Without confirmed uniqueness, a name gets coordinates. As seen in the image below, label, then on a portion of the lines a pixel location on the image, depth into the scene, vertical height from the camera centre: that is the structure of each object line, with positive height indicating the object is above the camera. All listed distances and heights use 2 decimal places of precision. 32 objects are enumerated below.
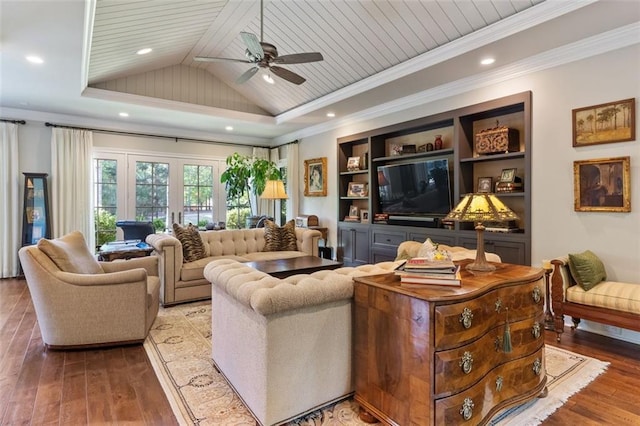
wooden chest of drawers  1.58 -0.70
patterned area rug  1.98 -1.17
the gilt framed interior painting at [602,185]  3.13 +0.22
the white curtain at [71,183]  5.89 +0.47
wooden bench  2.77 -0.78
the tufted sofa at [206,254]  4.09 -0.61
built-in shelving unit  3.95 +0.54
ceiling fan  3.19 +1.48
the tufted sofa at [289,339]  1.80 -0.72
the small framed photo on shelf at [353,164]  6.16 +0.82
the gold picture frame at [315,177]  6.86 +0.66
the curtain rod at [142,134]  5.99 +1.47
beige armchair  2.86 -0.75
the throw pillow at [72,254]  2.96 -0.39
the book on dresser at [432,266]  1.79 -0.30
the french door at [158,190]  6.56 +0.40
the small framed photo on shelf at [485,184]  4.31 +0.31
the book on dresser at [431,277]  1.76 -0.35
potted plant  7.04 +0.71
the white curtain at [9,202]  5.57 +0.13
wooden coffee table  3.55 -0.61
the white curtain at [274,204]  8.23 +0.13
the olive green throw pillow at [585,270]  3.05 -0.54
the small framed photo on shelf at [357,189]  6.13 +0.36
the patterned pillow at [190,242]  4.41 -0.41
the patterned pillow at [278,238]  5.25 -0.43
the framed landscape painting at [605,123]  3.12 +0.80
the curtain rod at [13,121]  5.59 +1.44
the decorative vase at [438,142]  4.89 +0.93
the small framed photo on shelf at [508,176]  4.03 +0.39
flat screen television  4.71 +0.30
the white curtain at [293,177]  7.55 +0.70
